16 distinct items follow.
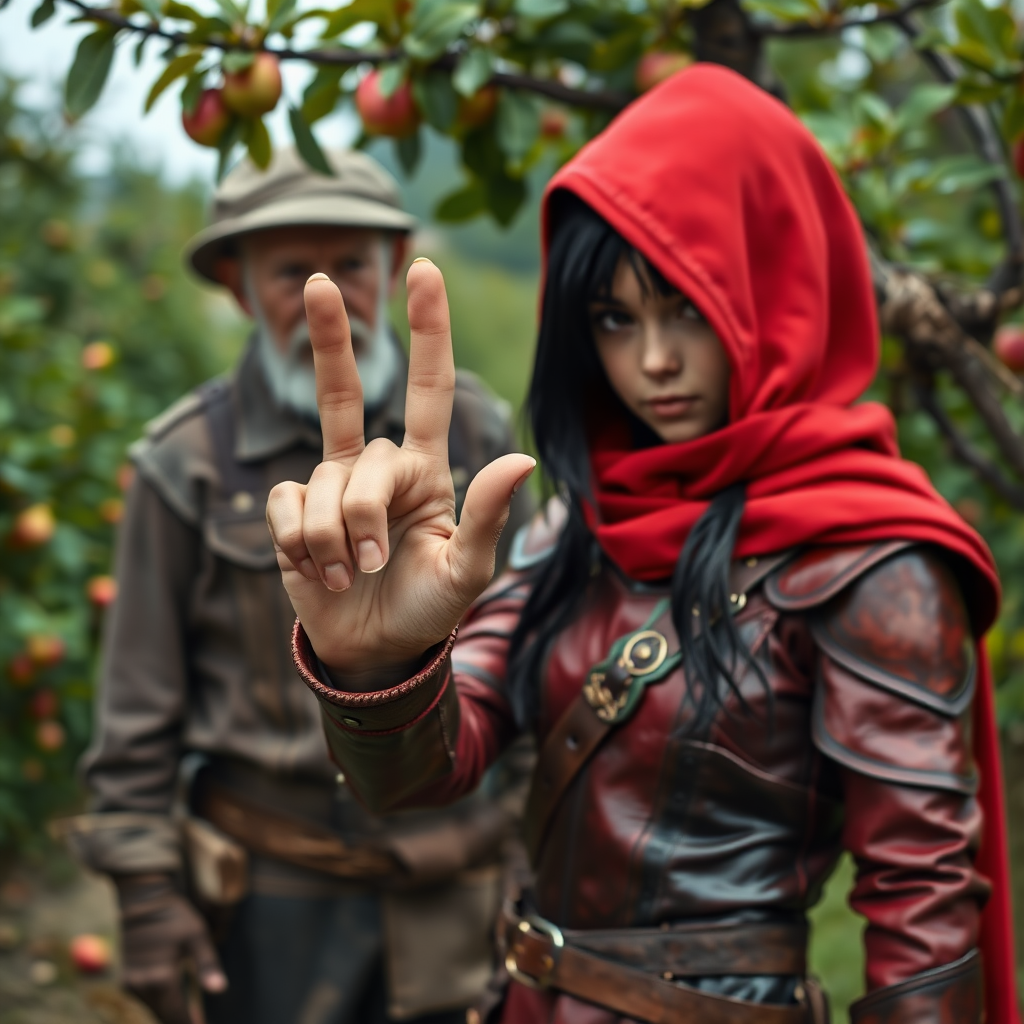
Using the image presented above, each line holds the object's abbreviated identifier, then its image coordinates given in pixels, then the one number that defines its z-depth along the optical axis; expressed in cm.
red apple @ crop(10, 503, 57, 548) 367
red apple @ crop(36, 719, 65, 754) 398
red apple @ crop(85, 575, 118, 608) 415
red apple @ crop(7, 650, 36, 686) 378
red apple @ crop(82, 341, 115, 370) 425
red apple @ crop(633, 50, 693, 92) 214
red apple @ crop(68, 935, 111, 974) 393
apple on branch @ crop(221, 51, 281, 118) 188
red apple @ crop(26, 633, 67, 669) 373
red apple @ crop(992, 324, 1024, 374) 280
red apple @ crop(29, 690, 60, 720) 394
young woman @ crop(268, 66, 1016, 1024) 129
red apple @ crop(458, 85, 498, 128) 214
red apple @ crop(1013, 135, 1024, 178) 212
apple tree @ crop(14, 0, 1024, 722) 190
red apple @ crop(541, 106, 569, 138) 266
